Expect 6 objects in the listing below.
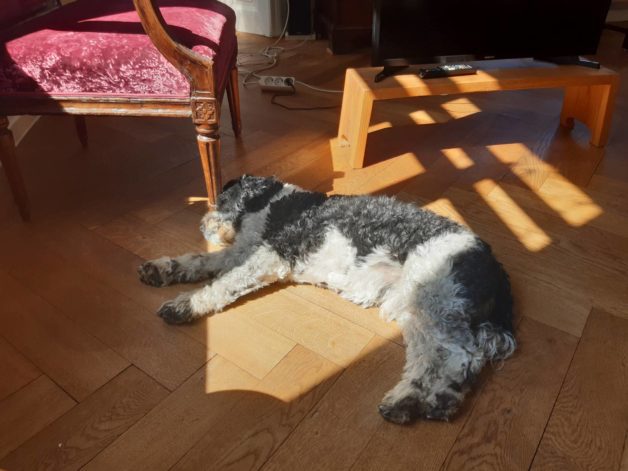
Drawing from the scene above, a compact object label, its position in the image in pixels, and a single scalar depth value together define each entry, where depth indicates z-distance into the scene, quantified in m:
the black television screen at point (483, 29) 1.95
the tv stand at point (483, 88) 1.90
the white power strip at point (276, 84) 2.62
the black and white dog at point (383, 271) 1.04
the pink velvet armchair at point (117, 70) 1.29
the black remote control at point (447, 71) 1.97
